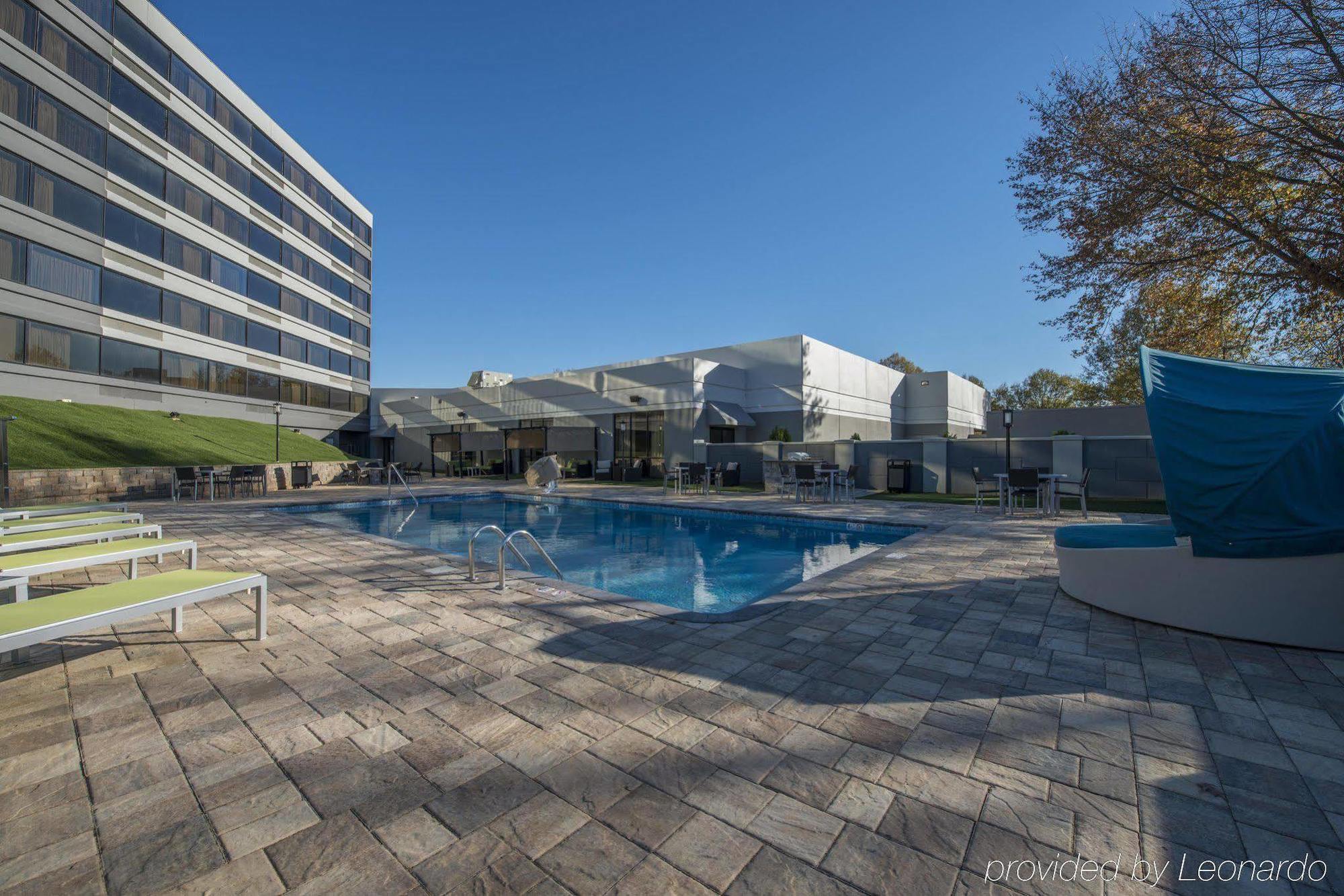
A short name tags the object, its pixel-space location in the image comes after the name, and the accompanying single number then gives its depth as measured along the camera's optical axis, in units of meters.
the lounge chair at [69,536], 4.66
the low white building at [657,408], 23.45
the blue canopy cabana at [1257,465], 3.88
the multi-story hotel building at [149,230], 17.14
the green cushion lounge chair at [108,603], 2.78
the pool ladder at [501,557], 5.55
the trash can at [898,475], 16.73
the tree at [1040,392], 49.66
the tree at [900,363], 58.57
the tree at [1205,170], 8.26
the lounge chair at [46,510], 6.48
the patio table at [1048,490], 10.73
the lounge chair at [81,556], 3.81
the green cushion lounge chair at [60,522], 5.52
